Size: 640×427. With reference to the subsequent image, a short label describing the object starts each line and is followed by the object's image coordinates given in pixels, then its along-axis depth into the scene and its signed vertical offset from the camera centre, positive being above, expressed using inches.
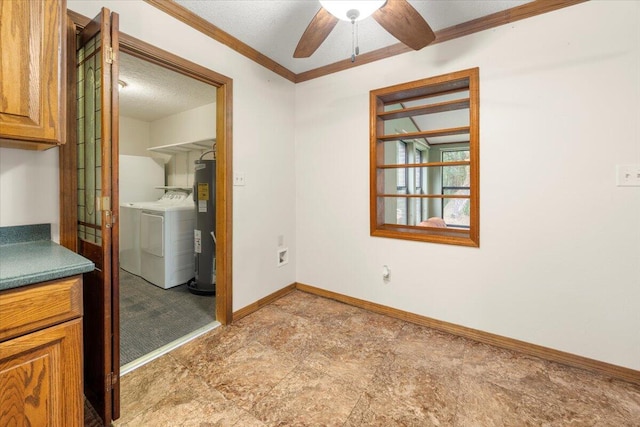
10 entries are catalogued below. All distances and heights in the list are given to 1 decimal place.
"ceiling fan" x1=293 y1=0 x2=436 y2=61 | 55.3 +41.5
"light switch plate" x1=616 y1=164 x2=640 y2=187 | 64.1 +8.0
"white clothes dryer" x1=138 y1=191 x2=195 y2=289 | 121.7 -15.8
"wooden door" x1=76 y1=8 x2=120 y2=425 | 48.9 +0.6
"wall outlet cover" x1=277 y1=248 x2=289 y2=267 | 113.6 -19.7
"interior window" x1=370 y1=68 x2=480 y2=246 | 82.7 +24.5
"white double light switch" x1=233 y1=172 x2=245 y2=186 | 92.9 +10.4
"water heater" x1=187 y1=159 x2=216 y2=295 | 116.6 -8.8
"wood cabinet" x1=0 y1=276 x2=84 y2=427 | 35.4 -19.9
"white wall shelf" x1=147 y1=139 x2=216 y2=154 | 141.0 +34.3
